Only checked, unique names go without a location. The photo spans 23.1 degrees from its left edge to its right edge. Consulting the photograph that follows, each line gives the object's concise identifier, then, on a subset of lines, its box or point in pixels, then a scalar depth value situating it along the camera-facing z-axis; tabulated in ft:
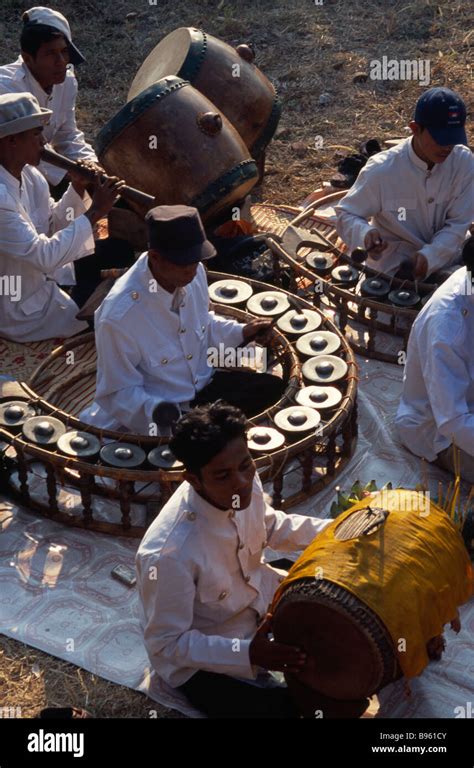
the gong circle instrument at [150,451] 15.29
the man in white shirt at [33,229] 17.92
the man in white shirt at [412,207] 19.33
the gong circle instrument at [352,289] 19.01
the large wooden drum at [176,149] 20.57
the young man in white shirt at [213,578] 11.41
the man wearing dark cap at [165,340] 15.34
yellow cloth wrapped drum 11.27
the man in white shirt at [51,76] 21.36
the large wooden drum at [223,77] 22.44
